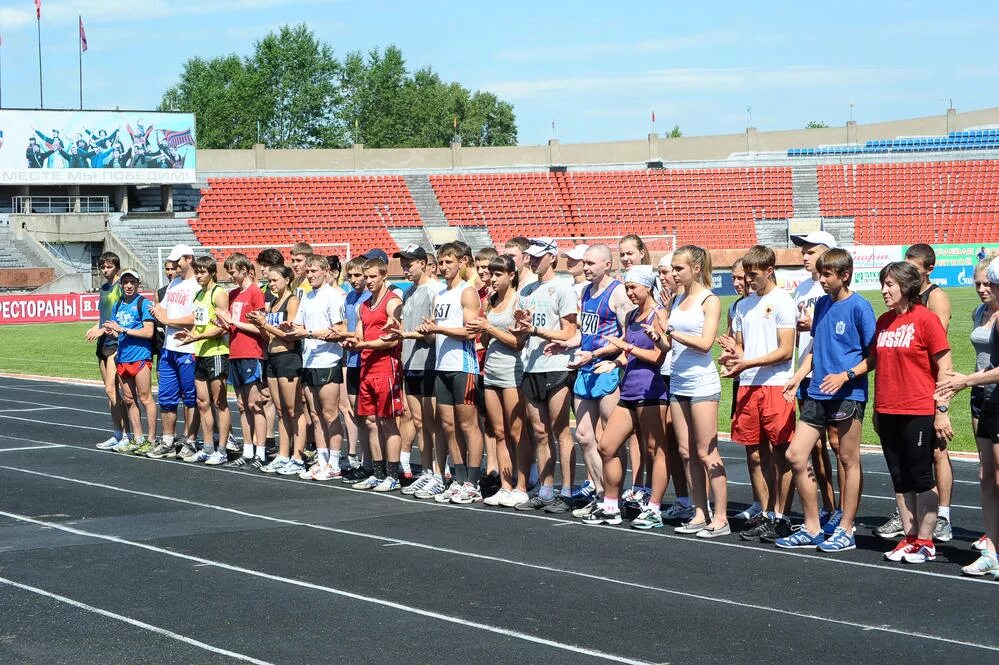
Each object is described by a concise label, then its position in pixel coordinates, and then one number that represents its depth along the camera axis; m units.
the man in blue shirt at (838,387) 8.28
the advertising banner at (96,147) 48.41
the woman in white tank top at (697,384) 8.92
